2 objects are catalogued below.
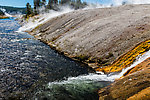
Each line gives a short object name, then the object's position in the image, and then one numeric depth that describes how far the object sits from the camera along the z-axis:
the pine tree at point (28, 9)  96.72
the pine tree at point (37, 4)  103.01
